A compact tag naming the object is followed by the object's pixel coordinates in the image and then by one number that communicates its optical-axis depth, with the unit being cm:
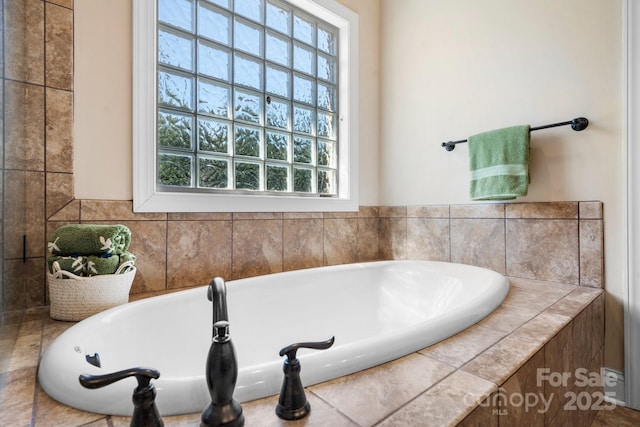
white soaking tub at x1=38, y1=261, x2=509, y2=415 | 56
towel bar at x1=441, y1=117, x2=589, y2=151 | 140
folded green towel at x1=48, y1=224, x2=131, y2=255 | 101
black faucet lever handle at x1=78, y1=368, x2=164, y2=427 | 44
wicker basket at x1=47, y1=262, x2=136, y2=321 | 98
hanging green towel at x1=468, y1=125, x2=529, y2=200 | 150
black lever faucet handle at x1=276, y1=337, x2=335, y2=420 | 51
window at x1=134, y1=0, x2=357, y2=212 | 138
